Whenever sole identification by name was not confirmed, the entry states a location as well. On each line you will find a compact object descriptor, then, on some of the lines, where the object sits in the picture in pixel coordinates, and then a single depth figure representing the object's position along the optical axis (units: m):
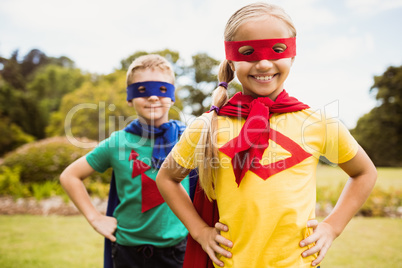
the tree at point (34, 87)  27.31
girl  1.54
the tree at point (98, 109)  15.55
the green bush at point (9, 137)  20.34
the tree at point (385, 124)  26.66
